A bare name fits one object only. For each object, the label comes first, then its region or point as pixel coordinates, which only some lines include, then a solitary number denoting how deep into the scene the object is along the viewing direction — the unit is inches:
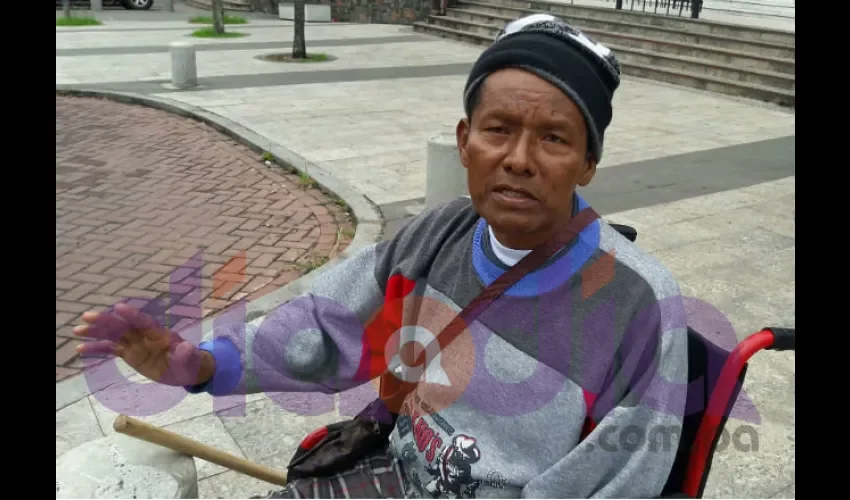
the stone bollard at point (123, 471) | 59.5
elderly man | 57.6
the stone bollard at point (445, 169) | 208.5
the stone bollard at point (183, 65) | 402.3
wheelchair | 61.7
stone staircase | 455.2
